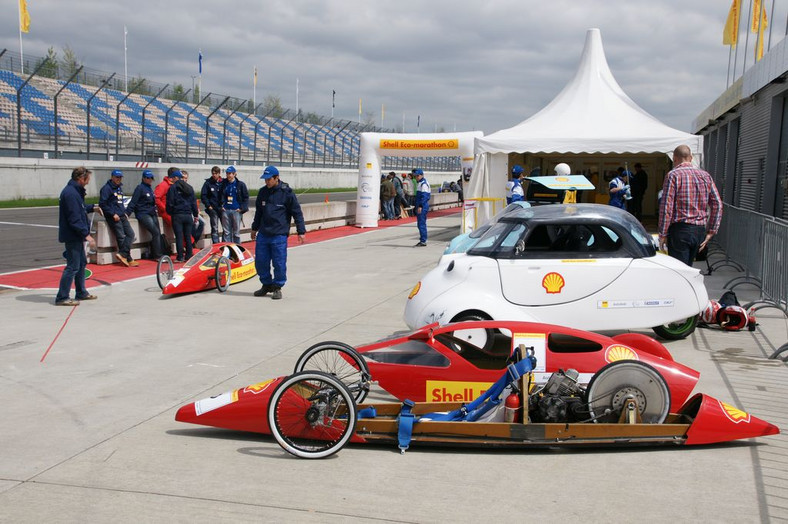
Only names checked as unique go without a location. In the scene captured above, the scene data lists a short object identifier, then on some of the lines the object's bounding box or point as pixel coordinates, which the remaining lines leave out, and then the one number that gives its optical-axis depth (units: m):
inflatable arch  24.48
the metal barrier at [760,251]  9.86
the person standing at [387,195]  29.64
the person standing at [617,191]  16.61
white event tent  18.03
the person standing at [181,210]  15.16
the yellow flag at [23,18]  43.24
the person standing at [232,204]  16.52
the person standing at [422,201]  19.12
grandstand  34.97
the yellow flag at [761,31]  22.53
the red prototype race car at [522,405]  5.12
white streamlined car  7.87
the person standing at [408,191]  33.12
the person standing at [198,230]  16.33
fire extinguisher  5.23
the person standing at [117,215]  14.21
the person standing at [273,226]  11.41
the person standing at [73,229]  10.36
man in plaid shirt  9.41
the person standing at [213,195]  16.64
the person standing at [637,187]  21.98
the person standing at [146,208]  14.84
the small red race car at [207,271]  11.52
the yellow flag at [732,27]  27.91
